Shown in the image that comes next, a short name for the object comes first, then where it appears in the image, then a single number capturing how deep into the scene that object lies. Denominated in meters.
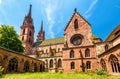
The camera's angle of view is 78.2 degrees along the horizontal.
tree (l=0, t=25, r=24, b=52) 25.88
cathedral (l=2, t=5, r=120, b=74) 14.60
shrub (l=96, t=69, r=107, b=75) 14.02
